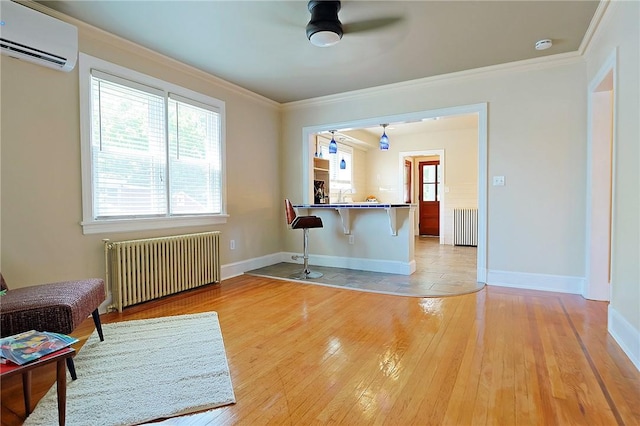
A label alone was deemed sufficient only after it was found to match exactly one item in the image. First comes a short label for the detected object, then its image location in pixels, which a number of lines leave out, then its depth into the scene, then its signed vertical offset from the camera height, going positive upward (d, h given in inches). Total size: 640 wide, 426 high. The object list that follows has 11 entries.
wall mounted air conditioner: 91.2 +50.5
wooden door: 352.5 +8.3
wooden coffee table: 49.6 -24.9
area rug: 60.9 -38.1
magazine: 51.8 -23.5
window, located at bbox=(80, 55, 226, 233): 117.2 +22.4
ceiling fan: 99.0 +56.7
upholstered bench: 68.0 -22.2
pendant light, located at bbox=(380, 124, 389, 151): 215.2 +40.9
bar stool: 161.8 -9.2
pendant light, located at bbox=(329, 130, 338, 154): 221.3 +39.5
